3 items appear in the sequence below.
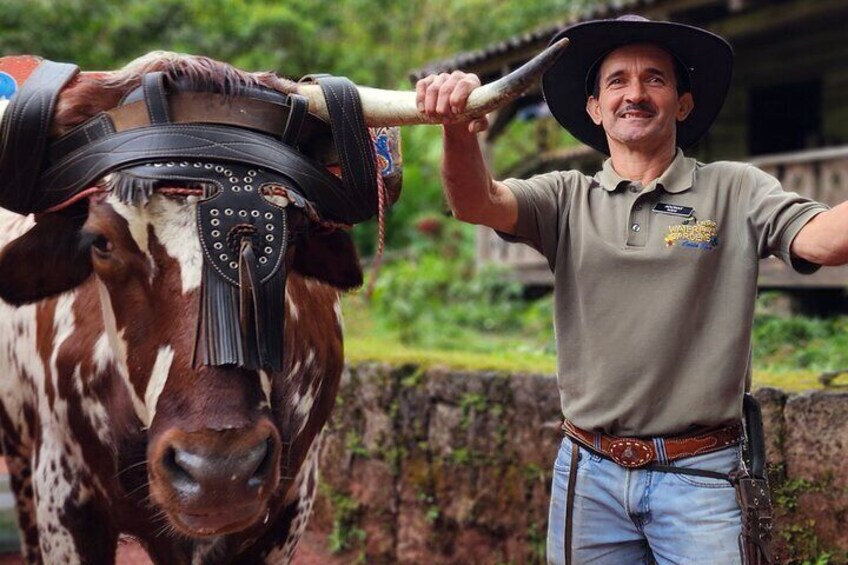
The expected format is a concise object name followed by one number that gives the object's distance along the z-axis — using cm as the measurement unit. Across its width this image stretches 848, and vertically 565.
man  256
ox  237
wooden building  887
